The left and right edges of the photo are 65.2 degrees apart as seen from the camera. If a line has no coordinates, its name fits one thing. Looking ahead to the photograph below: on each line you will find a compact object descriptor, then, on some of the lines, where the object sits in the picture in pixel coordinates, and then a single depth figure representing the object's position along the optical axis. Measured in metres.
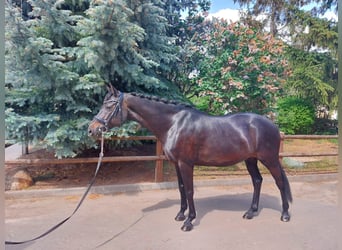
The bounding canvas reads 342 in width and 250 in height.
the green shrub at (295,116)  8.45
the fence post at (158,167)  4.54
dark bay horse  2.86
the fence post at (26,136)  3.82
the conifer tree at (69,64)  3.42
